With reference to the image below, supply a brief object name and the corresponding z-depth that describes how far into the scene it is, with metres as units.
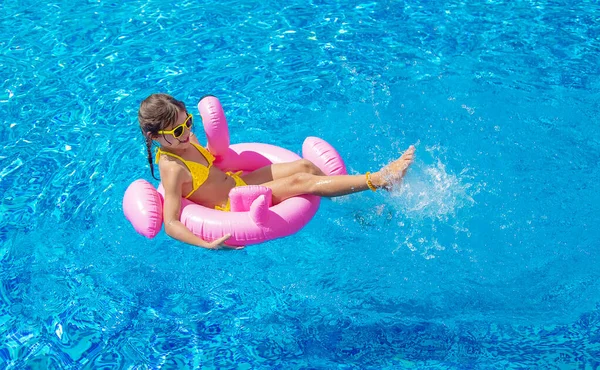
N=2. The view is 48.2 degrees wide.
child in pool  4.71
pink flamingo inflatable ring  4.75
